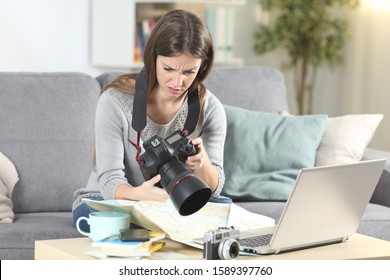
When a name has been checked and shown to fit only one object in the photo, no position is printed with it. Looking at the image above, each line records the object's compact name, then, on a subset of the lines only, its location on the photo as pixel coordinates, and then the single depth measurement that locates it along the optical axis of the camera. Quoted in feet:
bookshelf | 18.00
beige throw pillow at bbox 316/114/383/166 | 12.68
